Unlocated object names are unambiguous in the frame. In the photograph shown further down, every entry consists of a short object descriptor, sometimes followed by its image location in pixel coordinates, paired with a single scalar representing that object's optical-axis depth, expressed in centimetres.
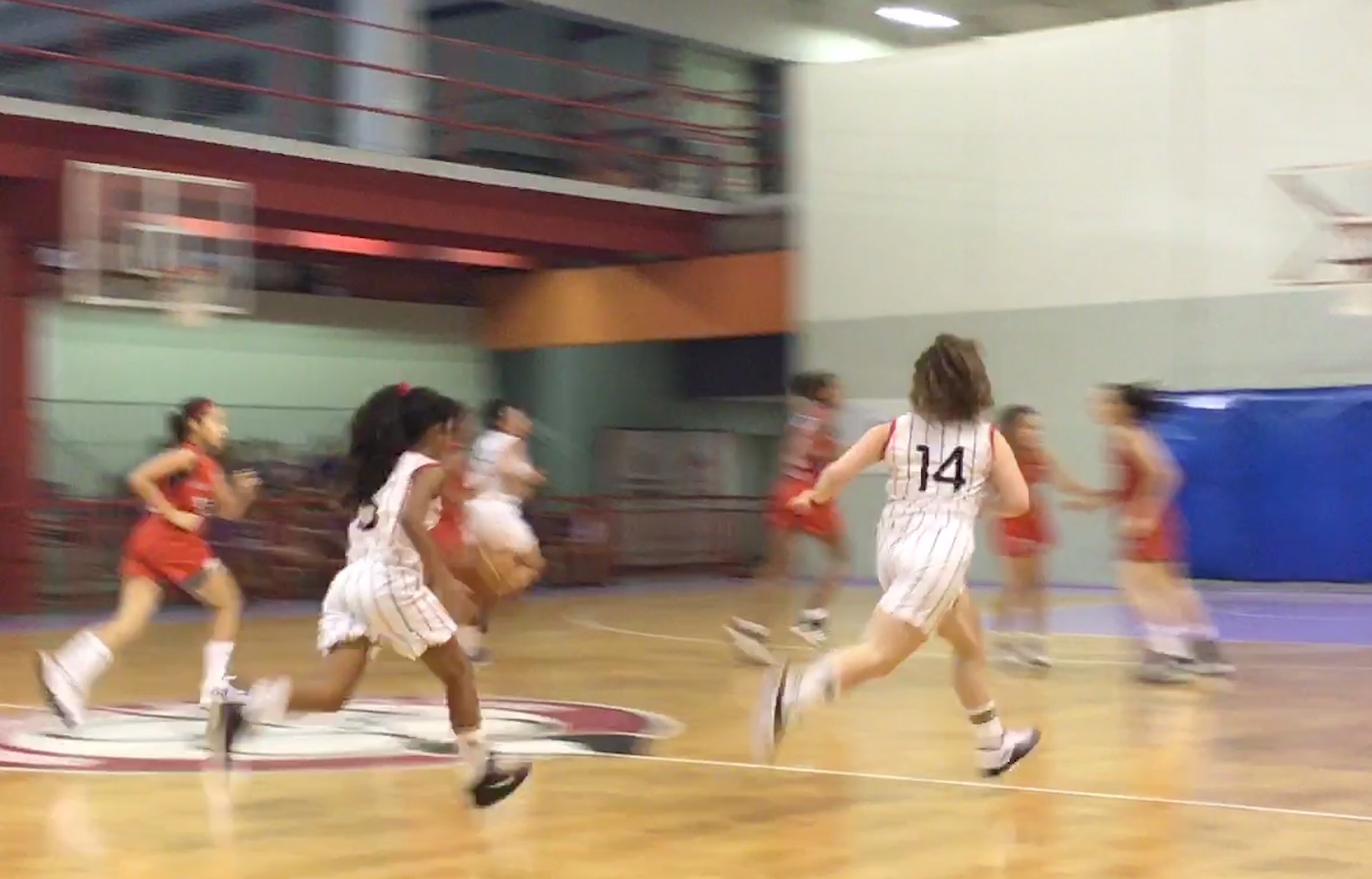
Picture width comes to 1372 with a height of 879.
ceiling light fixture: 2238
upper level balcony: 1839
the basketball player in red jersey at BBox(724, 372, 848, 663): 1160
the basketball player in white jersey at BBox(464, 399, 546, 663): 1188
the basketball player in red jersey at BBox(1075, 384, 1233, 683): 1006
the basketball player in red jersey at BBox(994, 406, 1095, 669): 1105
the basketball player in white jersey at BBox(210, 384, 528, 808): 614
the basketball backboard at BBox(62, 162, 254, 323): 1507
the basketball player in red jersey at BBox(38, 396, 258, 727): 852
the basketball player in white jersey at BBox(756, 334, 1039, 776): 657
